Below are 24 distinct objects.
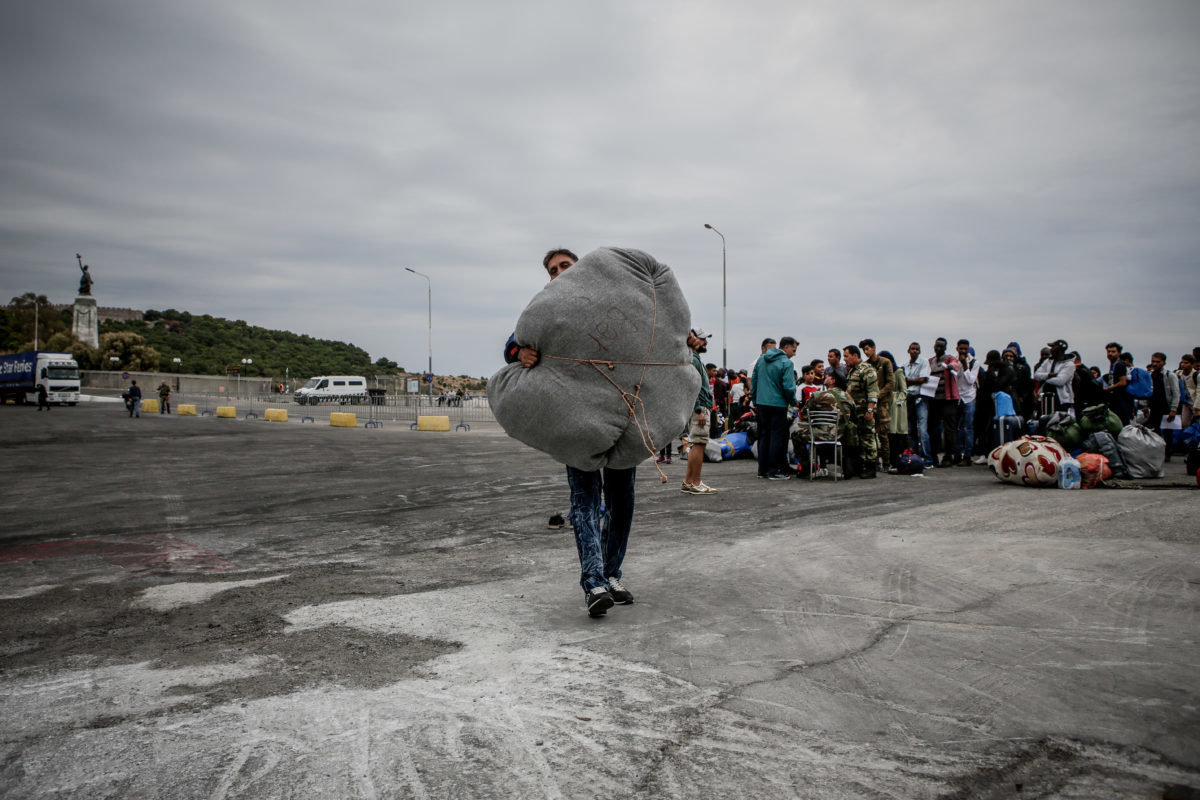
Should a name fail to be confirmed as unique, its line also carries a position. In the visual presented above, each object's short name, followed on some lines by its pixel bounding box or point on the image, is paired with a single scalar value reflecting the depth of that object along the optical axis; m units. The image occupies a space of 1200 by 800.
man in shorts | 8.58
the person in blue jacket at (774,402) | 9.98
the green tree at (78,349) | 84.81
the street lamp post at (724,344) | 34.89
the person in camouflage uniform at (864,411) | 10.27
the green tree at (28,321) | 95.47
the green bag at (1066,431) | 9.86
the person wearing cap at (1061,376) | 11.70
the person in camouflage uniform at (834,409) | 10.27
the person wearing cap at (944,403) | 11.55
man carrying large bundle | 3.55
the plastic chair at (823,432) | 10.17
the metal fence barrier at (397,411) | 33.19
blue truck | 45.19
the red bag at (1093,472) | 8.48
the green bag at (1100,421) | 9.71
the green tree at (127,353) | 88.19
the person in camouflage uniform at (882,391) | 11.06
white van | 55.09
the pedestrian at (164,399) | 39.81
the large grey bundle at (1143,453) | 9.25
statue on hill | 94.69
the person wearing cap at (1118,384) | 11.45
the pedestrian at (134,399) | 32.31
